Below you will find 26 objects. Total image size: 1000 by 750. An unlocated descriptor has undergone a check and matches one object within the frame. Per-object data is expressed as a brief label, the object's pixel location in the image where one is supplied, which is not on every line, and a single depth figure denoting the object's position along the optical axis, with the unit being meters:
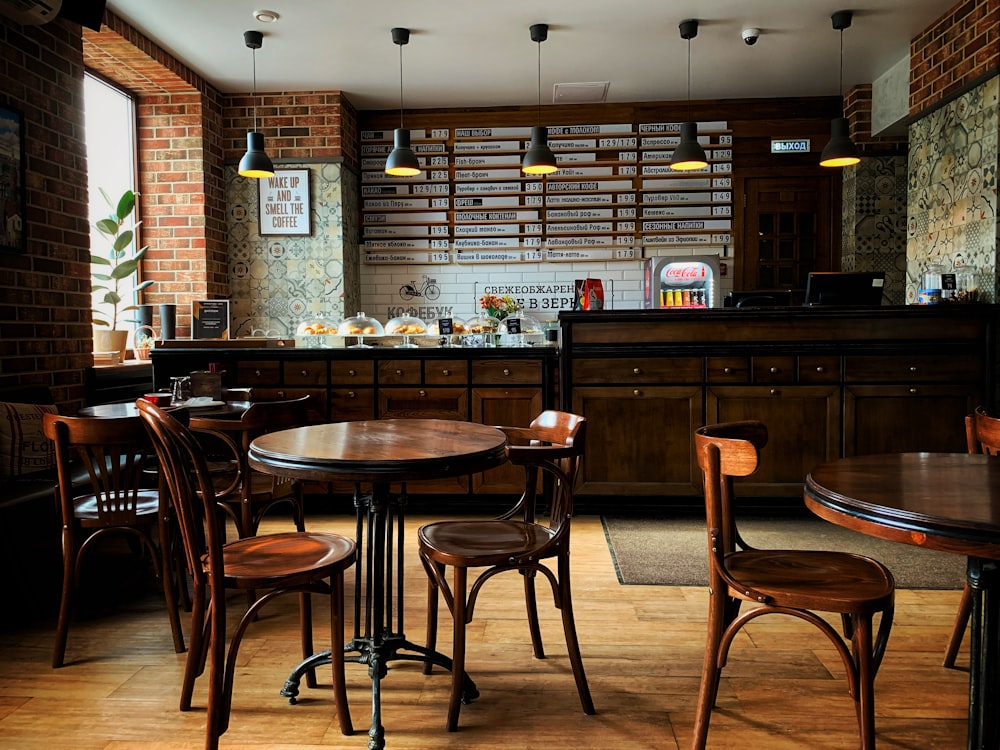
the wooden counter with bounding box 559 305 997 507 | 4.27
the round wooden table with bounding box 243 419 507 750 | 1.96
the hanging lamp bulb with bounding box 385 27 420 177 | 5.45
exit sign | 6.81
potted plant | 5.02
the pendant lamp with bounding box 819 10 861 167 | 5.22
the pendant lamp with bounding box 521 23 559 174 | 5.39
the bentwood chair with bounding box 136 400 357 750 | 1.94
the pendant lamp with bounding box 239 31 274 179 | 5.27
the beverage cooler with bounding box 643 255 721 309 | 6.85
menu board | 6.93
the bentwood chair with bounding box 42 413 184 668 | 2.50
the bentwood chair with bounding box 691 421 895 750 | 1.74
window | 5.56
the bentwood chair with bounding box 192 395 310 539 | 2.59
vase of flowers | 5.77
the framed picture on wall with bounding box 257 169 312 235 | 6.67
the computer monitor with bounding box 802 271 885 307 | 4.48
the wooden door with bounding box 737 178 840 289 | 6.90
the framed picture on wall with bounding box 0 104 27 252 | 3.64
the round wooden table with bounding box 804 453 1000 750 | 1.44
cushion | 3.29
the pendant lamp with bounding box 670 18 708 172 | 5.40
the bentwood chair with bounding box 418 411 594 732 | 2.09
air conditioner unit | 3.59
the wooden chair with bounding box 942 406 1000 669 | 2.39
